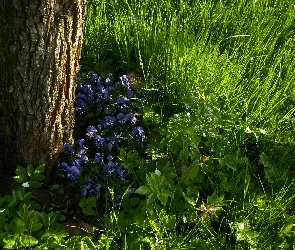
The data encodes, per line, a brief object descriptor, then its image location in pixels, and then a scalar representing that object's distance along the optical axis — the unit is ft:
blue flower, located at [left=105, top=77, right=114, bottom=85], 8.52
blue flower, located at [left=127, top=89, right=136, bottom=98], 8.38
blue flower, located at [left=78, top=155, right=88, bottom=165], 7.28
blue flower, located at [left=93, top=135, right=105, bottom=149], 7.59
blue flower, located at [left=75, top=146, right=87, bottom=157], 7.36
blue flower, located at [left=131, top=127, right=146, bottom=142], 7.74
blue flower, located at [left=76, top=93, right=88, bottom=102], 8.09
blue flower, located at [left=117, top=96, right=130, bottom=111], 8.07
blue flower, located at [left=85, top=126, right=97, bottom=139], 7.68
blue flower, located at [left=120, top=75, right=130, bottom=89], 8.38
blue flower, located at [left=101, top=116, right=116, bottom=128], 7.82
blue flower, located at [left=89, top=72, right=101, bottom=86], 8.45
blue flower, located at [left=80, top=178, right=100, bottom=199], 7.06
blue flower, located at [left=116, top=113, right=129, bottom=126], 7.88
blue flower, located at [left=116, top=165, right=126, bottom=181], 7.27
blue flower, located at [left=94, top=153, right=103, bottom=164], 7.37
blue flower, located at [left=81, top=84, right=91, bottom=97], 8.16
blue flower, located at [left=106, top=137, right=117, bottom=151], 7.64
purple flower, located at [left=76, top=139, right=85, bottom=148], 7.43
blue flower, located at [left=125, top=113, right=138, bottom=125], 7.93
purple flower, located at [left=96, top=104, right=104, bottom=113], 8.12
